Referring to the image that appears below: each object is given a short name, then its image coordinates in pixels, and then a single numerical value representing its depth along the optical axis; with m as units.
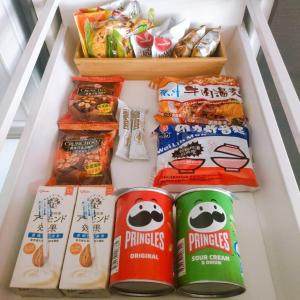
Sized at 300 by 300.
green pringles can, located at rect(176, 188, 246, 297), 0.61
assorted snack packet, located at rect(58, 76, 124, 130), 1.05
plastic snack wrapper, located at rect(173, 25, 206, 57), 1.14
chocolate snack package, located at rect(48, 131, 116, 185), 0.93
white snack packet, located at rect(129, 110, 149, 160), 0.99
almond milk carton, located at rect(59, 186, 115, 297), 0.66
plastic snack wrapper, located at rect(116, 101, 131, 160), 1.00
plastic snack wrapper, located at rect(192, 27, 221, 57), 1.13
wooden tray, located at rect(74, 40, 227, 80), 1.13
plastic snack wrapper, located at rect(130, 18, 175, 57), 1.14
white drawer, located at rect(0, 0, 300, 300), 0.70
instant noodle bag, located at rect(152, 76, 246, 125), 1.04
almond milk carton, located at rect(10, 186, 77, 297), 0.66
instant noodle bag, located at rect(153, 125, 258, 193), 0.89
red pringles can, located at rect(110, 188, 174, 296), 0.61
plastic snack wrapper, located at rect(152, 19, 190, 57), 1.12
